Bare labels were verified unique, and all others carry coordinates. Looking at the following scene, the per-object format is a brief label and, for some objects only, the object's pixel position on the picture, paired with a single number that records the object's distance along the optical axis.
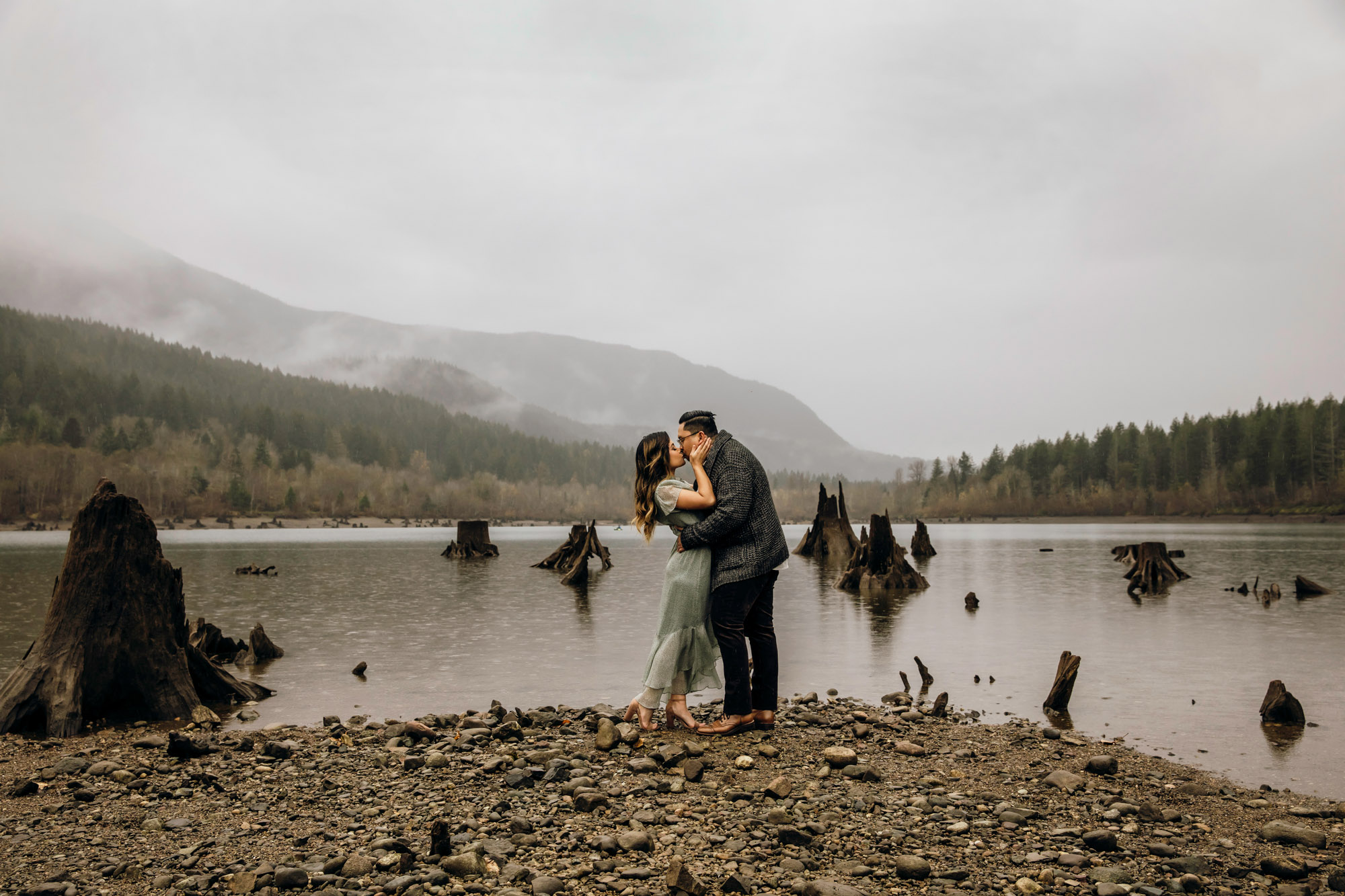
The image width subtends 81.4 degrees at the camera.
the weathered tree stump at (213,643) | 15.20
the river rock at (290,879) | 4.76
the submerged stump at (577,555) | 35.16
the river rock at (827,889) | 4.56
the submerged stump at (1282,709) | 9.94
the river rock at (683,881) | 4.65
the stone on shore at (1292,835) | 5.56
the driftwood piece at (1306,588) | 27.22
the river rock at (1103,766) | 7.29
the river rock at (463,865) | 4.92
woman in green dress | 8.02
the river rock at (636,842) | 5.29
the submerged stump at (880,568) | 32.31
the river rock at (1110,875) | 4.84
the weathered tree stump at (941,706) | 10.14
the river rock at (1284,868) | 4.99
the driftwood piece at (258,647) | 15.20
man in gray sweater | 7.89
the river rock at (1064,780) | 6.75
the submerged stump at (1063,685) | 10.51
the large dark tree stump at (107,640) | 9.14
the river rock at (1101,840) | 5.39
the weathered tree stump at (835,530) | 43.78
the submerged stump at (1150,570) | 29.34
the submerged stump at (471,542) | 54.34
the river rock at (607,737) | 7.82
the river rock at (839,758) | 7.30
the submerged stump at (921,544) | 53.06
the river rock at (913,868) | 4.89
